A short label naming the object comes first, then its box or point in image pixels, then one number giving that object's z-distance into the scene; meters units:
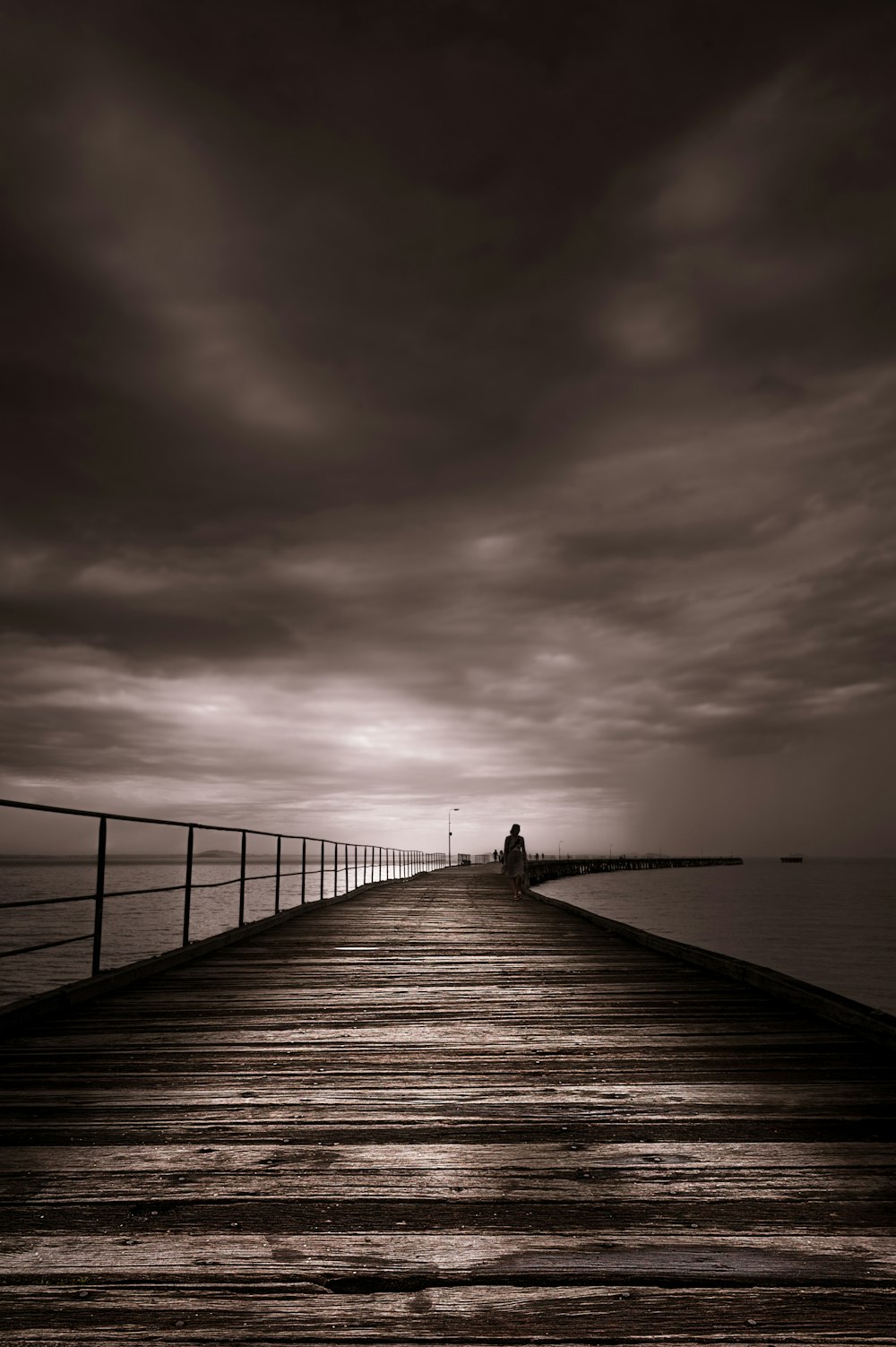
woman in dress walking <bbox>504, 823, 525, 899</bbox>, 17.72
